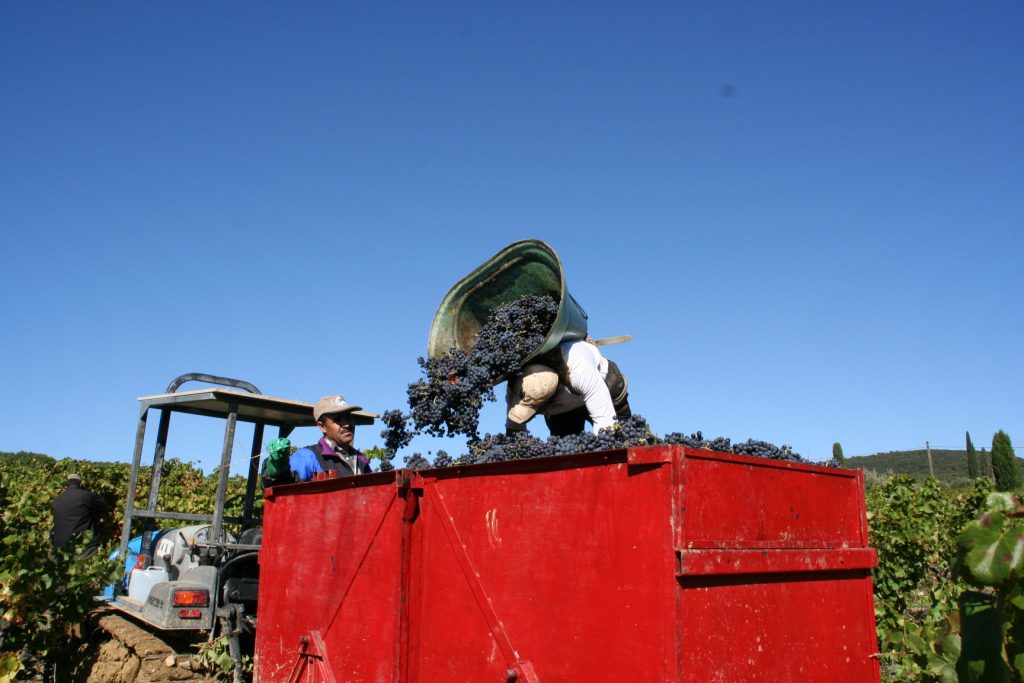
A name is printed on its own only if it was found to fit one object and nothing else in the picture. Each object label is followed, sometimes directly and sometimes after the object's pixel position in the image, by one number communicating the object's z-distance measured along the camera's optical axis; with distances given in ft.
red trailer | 9.01
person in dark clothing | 25.26
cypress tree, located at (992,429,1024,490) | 128.36
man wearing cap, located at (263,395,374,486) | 16.67
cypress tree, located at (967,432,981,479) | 150.61
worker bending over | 14.80
